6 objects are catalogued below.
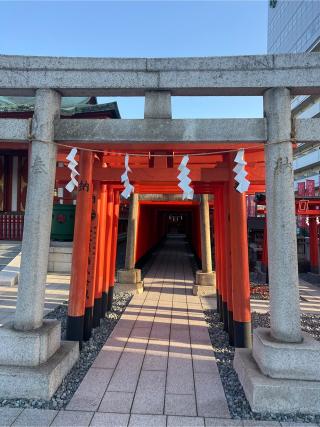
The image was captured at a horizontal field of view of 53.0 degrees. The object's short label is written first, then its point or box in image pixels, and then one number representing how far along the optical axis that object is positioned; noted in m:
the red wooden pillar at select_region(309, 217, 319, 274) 14.36
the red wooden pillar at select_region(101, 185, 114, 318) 7.00
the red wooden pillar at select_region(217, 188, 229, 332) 6.27
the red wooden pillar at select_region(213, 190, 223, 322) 6.89
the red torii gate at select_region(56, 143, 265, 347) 5.07
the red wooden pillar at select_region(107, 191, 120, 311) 7.64
